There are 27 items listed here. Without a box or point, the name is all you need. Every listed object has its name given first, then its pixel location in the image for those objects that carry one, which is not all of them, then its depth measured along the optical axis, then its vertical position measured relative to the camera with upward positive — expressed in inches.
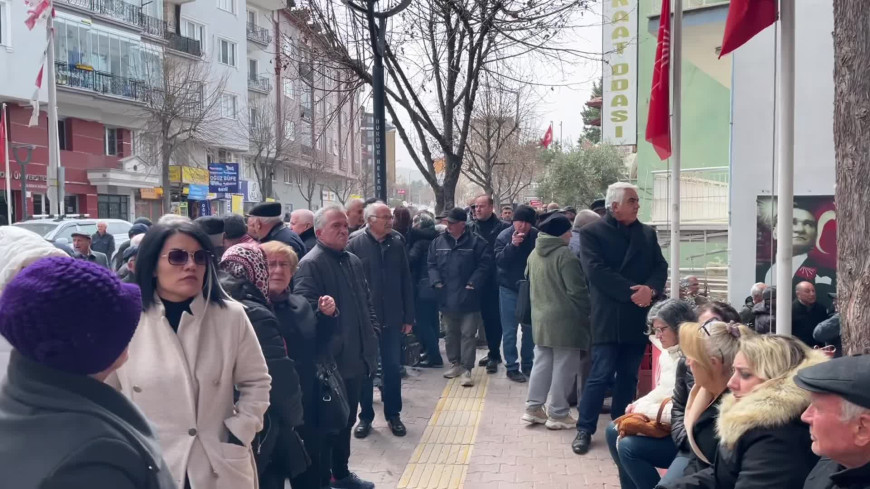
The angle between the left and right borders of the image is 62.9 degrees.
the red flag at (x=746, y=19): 160.4 +45.4
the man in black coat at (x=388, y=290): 248.2 -26.1
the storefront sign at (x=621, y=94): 883.4 +163.0
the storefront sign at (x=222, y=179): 1279.5 +70.9
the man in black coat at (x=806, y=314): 256.4 -34.2
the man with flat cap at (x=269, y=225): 255.9 -2.6
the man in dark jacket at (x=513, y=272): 310.0 -23.8
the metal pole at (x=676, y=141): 215.0 +23.8
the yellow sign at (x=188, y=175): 1337.4 +84.4
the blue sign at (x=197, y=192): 1413.6 +51.6
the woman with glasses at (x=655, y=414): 163.5 -45.7
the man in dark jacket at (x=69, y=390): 55.2 -14.3
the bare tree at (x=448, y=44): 371.9 +97.8
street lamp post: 309.8 +63.2
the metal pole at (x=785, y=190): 143.6 +5.9
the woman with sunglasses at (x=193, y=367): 107.0 -22.9
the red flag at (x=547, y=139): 1479.2 +170.5
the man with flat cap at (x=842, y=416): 86.0 -24.2
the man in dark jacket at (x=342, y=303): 193.3 -23.5
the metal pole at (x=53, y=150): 796.6 +78.1
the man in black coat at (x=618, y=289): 219.1 -21.7
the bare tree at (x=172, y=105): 1179.9 +191.8
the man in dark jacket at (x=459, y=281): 316.5 -28.0
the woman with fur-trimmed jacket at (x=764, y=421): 107.7 -31.5
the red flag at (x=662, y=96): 224.4 +39.0
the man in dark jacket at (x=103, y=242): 582.9 -20.2
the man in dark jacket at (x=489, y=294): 335.6 -35.5
